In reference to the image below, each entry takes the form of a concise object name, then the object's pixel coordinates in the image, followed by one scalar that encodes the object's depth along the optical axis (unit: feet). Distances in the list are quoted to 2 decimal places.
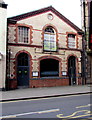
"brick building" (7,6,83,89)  56.80
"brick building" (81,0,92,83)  72.54
